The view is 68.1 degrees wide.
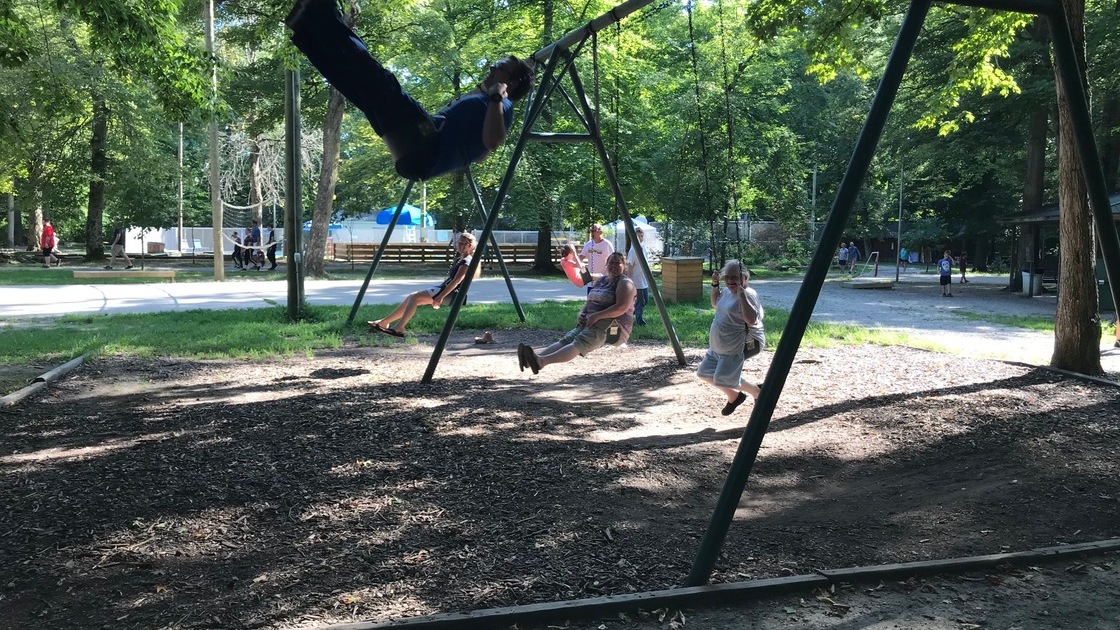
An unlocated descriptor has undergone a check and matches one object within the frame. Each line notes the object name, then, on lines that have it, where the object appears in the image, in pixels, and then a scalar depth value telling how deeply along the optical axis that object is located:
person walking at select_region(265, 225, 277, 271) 29.40
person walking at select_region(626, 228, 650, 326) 12.39
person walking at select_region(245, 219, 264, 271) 29.53
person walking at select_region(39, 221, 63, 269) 28.50
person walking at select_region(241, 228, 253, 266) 29.83
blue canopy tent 39.03
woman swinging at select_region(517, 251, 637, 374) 7.54
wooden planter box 17.42
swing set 3.63
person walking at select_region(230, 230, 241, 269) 30.44
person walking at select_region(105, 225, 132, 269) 27.28
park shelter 18.44
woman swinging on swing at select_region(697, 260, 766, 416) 6.83
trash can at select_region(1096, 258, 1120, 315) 17.67
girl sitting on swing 10.61
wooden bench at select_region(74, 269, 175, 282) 21.94
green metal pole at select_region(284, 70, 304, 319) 12.15
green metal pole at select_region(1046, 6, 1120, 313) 4.36
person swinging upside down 4.07
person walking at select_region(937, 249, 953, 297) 23.84
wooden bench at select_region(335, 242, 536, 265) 33.81
